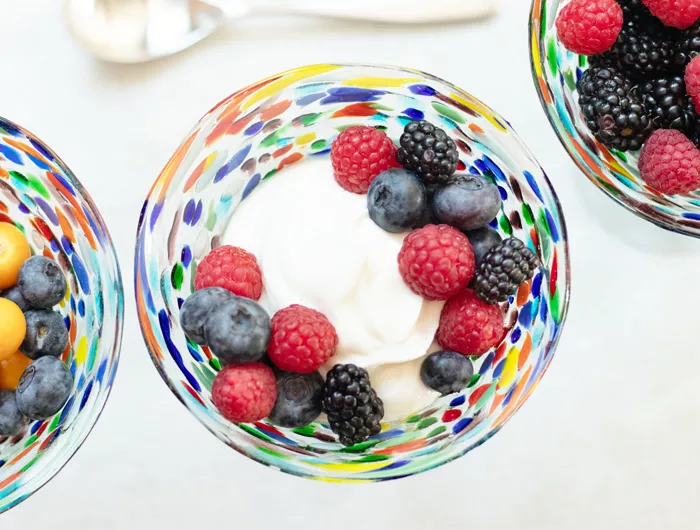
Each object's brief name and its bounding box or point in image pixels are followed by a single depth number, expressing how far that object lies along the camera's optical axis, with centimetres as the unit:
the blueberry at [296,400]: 42
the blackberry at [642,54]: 44
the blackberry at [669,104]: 44
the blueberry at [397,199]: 42
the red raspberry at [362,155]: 43
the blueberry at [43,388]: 43
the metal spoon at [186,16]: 48
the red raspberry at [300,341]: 41
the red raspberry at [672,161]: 43
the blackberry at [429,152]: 42
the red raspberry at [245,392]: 41
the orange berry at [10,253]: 44
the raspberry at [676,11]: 43
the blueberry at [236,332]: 41
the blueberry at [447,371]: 43
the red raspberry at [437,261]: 41
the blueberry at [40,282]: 44
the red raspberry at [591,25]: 43
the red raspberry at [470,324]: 43
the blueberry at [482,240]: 43
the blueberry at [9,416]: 44
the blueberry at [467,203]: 42
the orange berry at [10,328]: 43
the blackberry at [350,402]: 42
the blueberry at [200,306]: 42
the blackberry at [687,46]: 43
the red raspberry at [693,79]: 43
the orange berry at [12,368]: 45
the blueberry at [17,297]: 45
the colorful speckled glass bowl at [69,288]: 44
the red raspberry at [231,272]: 43
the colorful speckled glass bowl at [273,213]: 44
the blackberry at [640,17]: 44
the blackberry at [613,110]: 43
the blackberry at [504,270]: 42
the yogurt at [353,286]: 43
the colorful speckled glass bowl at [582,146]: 45
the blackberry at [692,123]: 44
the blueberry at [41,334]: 44
